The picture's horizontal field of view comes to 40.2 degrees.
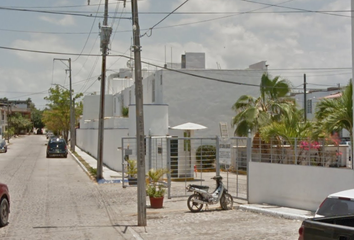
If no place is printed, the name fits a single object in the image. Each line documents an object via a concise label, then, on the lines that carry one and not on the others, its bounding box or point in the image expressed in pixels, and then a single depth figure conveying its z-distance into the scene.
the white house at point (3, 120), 95.03
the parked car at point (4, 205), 12.71
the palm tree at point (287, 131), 16.70
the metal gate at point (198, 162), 17.77
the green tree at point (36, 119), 157.50
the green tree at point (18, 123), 121.71
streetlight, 55.86
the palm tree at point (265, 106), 26.47
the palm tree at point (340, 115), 14.07
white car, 8.27
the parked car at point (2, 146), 51.72
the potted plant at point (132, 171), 22.67
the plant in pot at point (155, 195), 16.25
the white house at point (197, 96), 31.89
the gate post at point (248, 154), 16.48
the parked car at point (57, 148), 44.62
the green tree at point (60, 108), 74.50
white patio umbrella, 25.84
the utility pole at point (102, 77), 24.64
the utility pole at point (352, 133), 13.47
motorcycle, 15.25
